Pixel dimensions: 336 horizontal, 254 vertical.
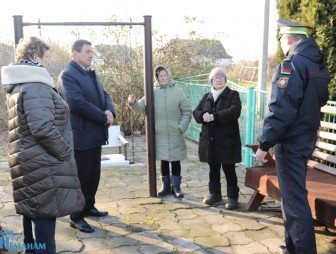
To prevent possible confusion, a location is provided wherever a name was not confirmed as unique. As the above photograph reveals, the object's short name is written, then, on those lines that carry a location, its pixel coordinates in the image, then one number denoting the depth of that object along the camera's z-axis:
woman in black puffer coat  2.62
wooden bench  3.08
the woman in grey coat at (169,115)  4.59
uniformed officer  2.76
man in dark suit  3.62
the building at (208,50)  11.62
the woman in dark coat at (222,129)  4.17
